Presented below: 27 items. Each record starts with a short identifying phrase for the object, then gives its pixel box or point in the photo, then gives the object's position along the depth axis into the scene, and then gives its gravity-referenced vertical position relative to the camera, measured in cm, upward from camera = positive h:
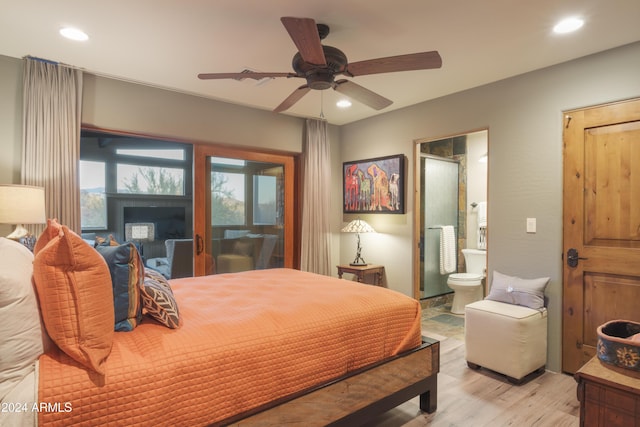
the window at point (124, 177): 619 +66
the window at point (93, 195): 616 +30
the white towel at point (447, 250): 497 -56
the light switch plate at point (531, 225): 307 -13
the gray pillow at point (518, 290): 290 -68
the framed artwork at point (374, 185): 427 +34
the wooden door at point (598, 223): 256 -10
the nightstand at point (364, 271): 435 -76
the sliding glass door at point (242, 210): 398 +2
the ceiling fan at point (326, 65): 176 +88
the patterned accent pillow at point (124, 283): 153 -31
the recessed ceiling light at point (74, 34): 243 +126
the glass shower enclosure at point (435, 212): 489 -2
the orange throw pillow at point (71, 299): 125 -32
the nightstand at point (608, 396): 156 -86
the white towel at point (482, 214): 494 -5
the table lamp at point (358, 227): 438 -20
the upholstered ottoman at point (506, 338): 268 -102
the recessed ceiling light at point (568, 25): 227 +123
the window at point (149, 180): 645 +61
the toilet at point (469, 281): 446 -90
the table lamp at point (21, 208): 243 +3
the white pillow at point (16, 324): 116 -38
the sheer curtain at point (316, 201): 464 +14
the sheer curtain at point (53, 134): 291 +66
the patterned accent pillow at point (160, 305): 162 -44
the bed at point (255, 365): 124 -66
